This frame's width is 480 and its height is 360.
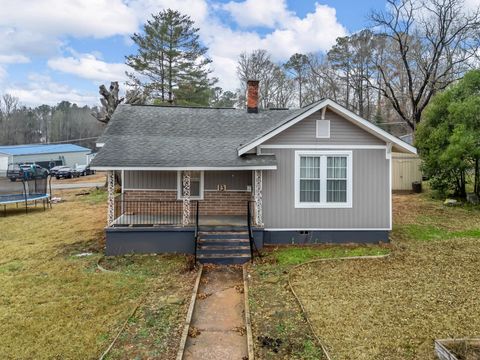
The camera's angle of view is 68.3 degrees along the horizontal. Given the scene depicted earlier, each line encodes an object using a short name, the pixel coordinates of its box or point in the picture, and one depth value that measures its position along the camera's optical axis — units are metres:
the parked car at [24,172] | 31.08
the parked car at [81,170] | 40.72
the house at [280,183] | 10.28
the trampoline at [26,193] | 17.39
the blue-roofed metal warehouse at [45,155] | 43.34
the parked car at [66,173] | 38.08
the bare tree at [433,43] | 25.50
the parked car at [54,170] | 38.09
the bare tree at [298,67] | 39.34
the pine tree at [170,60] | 33.44
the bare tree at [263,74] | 37.75
